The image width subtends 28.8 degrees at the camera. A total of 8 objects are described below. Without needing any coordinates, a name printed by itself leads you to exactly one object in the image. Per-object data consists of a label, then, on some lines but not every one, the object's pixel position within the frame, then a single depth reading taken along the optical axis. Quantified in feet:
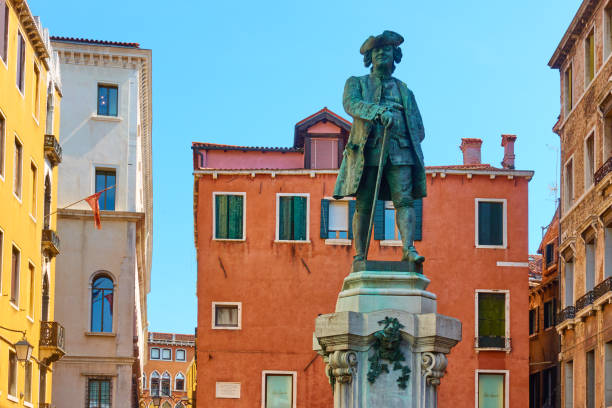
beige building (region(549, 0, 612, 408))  124.16
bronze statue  48.98
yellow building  117.50
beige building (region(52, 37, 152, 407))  161.68
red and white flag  155.55
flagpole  161.89
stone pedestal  45.50
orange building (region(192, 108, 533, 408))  152.05
